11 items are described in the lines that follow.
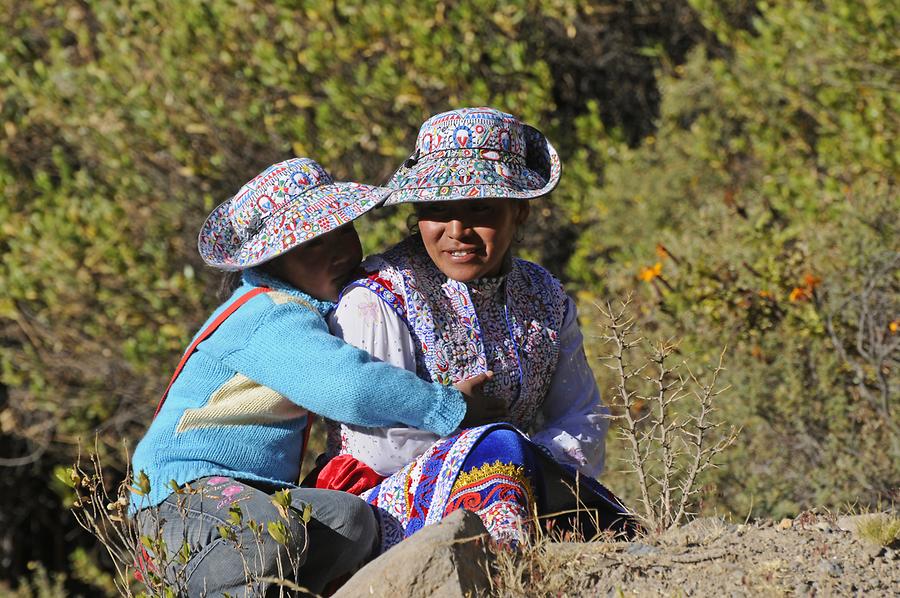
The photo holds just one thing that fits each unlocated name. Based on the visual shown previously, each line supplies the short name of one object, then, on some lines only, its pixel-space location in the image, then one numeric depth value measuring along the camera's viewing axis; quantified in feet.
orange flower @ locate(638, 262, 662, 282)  36.95
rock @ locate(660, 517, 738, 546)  21.08
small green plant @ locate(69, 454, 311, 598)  19.43
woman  21.76
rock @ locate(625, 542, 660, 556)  20.61
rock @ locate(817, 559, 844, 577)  19.75
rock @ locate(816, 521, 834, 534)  21.56
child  21.17
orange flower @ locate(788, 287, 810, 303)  35.78
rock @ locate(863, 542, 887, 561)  20.48
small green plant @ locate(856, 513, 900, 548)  20.71
